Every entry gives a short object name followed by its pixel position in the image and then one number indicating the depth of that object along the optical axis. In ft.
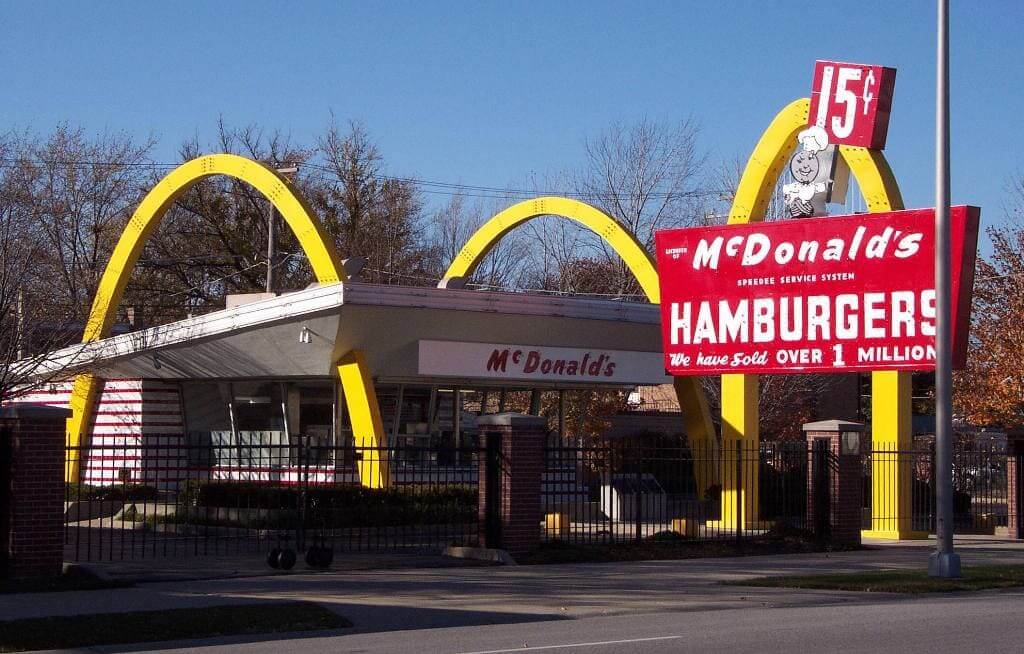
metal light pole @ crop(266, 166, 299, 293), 138.29
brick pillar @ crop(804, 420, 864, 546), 84.53
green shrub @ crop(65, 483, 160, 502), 112.78
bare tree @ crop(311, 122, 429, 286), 197.77
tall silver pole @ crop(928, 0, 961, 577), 63.62
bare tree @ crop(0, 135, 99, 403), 110.11
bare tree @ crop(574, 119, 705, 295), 183.21
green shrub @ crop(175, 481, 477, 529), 87.92
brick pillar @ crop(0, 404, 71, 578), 59.62
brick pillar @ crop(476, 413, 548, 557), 72.08
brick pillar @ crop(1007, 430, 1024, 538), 94.89
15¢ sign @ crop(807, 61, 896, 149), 88.79
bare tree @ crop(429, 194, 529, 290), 204.38
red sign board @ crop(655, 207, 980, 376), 82.12
